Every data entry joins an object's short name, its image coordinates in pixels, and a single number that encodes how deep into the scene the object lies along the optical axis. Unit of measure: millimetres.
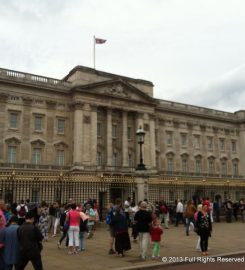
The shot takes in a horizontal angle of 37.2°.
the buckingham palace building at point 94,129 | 42781
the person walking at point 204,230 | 13227
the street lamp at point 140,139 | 23038
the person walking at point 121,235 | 12961
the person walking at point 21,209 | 17281
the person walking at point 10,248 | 8695
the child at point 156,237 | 12672
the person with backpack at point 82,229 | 14133
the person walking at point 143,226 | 12438
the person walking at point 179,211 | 23878
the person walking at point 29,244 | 8500
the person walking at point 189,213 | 19000
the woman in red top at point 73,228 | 13539
